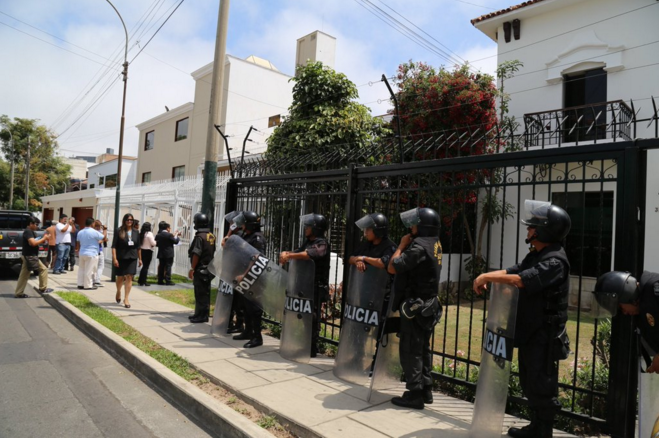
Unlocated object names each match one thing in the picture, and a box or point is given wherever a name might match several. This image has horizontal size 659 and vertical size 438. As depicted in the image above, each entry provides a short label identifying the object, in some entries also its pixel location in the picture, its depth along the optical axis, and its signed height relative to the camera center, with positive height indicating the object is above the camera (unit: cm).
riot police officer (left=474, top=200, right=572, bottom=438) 307 -45
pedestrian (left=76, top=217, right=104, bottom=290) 1017 -82
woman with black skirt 841 -65
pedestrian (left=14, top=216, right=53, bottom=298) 923 -101
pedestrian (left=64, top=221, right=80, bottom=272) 1426 -132
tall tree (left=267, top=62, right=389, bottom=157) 952 +260
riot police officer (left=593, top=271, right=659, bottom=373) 279 -33
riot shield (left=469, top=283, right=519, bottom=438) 318 -90
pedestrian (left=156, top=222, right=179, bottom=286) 1120 -76
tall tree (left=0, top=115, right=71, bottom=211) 3625 +490
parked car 1202 -85
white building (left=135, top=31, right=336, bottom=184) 2086 +638
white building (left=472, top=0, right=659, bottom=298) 1130 +539
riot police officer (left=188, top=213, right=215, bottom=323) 715 -63
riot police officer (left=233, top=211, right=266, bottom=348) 598 -68
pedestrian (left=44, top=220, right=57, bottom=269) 1183 -93
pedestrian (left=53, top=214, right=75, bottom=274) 1297 -76
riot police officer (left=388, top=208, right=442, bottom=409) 392 -54
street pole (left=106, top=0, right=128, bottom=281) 1364 +354
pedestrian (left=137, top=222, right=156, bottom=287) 1135 -68
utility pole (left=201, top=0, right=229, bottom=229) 805 +220
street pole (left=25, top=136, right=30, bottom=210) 3090 +323
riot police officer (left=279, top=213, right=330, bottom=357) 530 -28
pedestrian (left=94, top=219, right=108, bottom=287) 1082 -120
